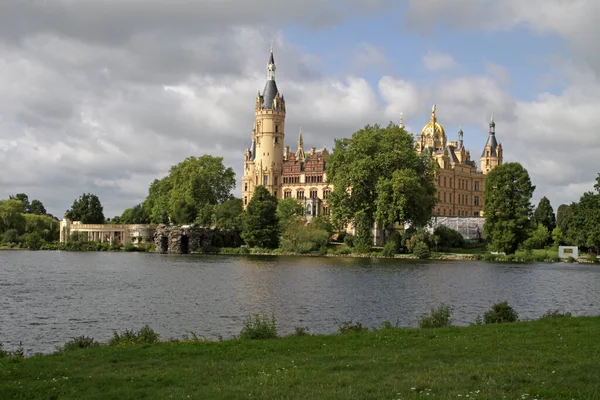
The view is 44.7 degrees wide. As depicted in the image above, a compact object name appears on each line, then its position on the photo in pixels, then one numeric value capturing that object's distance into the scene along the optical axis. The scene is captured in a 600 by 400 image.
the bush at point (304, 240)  87.71
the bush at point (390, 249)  81.38
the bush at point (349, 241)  90.59
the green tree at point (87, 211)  121.12
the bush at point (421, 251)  78.69
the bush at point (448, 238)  90.62
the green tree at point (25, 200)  163.00
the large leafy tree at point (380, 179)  80.38
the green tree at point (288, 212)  94.25
